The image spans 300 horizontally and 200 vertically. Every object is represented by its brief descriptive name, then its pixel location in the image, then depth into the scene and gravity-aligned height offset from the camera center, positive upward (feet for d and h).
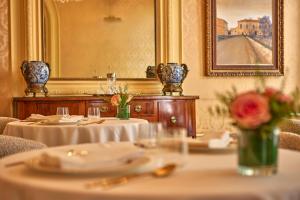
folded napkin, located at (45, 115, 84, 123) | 11.15 -0.71
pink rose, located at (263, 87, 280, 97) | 4.46 -0.02
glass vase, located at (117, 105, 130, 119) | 12.93 -0.58
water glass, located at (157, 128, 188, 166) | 4.80 -0.62
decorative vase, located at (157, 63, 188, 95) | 16.84 +0.59
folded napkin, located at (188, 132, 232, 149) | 6.11 -0.74
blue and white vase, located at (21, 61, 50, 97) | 15.60 +0.62
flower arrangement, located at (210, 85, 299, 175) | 4.33 -0.32
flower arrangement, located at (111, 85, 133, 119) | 12.93 -0.40
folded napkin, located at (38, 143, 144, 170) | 4.59 -0.75
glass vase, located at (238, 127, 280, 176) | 4.44 -0.64
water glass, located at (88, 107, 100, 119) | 12.59 -0.62
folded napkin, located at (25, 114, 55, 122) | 12.05 -0.72
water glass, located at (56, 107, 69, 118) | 11.70 -0.54
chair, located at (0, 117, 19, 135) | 13.47 -0.89
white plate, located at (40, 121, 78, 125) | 11.09 -0.79
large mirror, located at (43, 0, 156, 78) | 17.21 +2.20
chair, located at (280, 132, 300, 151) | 8.15 -0.97
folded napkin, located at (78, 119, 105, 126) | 11.34 -0.80
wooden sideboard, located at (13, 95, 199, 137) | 15.15 -0.55
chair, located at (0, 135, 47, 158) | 8.06 -1.00
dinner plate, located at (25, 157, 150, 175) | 4.45 -0.80
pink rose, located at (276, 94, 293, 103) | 4.41 -0.08
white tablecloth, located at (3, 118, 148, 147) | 10.64 -1.01
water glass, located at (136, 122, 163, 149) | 5.74 -0.66
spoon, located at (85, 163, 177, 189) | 4.08 -0.85
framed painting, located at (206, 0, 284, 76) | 19.01 +2.36
